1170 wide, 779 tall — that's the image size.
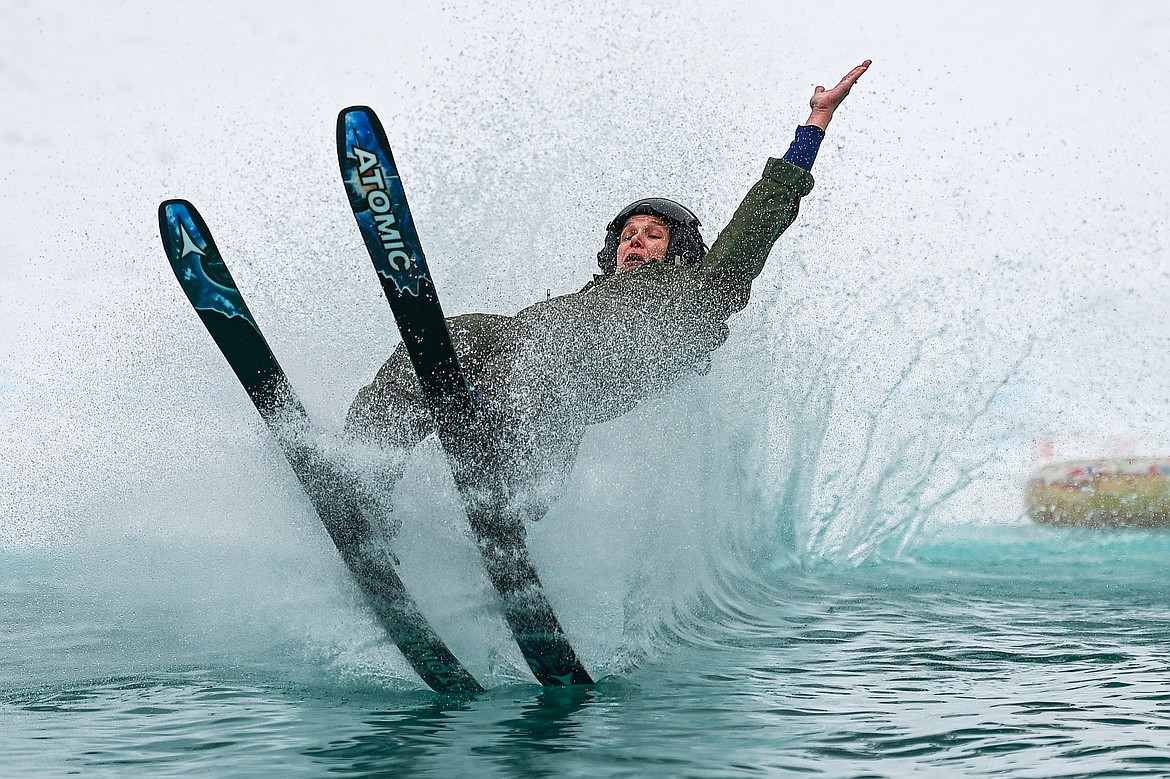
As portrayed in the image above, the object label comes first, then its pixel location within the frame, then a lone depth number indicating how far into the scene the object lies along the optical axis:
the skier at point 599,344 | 9.62
